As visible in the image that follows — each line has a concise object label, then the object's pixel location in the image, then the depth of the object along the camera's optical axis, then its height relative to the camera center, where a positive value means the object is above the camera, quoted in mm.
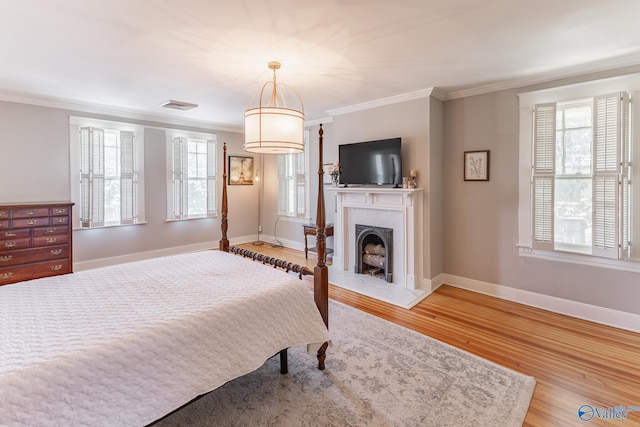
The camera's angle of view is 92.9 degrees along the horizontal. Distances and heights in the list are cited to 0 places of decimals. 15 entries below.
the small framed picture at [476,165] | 3809 +500
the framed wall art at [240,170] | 6492 +755
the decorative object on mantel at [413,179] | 3990 +337
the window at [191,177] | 5637 +542
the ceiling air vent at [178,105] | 4398 +1494
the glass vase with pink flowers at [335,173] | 4888 +504
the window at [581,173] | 2914 +327
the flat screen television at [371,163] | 4102 +602
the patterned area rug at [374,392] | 1867 -1295
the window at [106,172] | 4629 +527
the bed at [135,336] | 1188 -634
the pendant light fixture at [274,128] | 2490 +635
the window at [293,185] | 6109 +420
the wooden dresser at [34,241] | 3730 -463
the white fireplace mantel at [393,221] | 4027 -231
